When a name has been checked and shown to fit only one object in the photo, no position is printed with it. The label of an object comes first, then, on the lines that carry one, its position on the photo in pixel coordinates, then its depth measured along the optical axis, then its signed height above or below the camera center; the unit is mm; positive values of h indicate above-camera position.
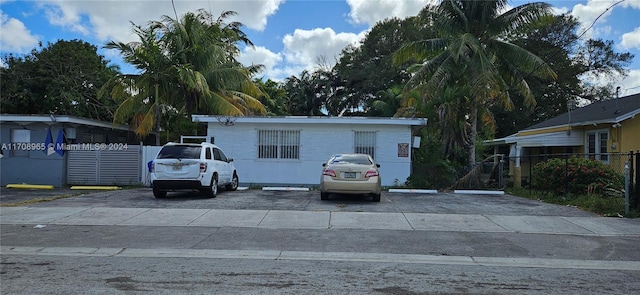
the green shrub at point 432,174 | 17644 -578
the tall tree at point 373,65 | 37594 +8366
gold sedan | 12305 -549
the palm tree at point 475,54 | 17656 +4440
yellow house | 17953 +1246
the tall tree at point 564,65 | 30781 +6748
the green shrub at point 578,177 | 13250 -458
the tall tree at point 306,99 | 44000 +5786
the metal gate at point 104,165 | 17938 -413
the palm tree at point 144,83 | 19250 +3215
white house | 18156 +566
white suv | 12617 -370
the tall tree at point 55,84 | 26609 +4185
